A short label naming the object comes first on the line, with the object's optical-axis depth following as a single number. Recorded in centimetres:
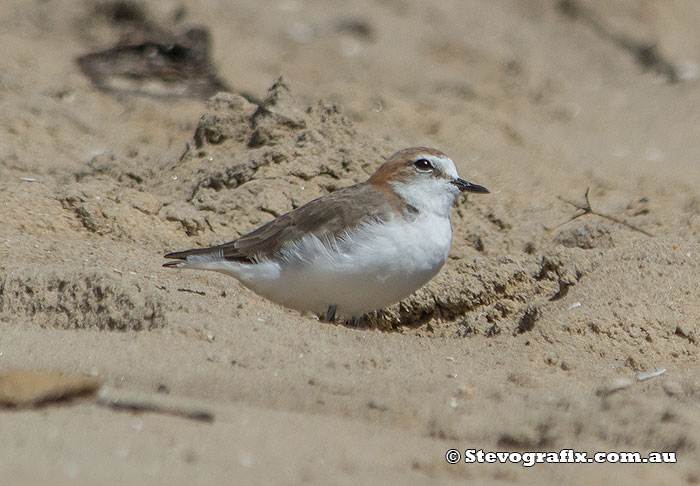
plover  1127
